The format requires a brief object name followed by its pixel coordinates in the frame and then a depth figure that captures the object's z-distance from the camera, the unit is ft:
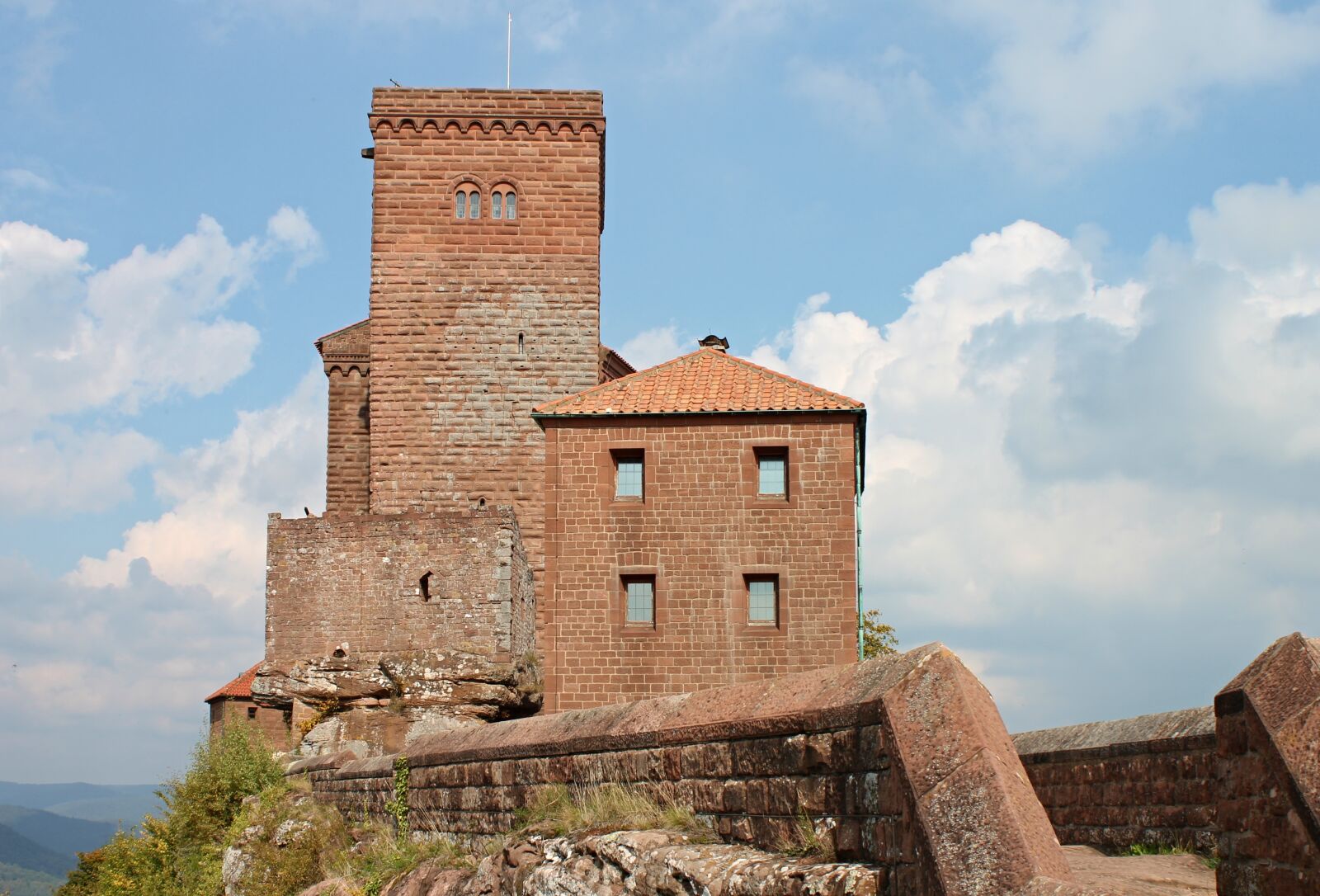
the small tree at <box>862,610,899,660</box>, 109.29
